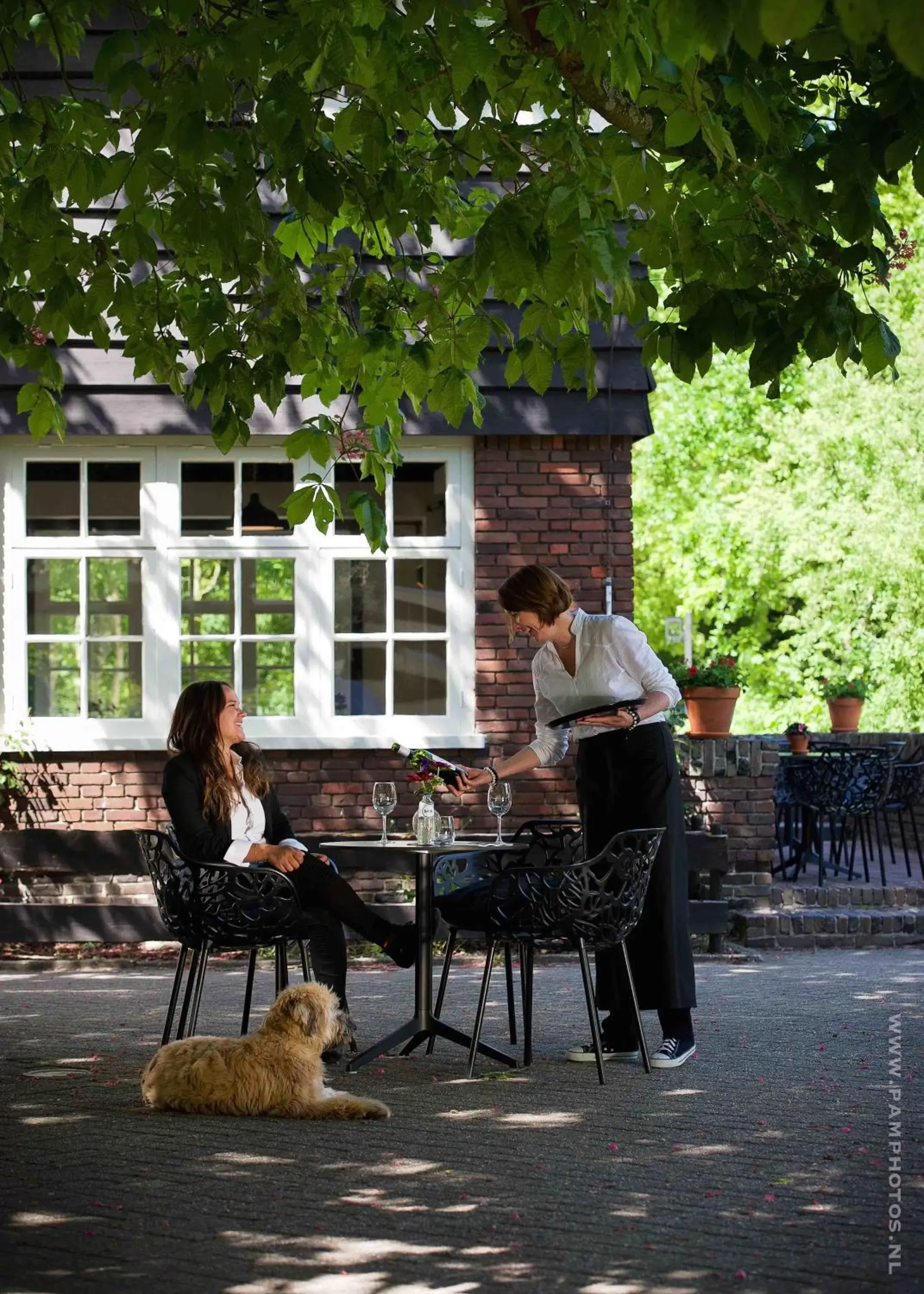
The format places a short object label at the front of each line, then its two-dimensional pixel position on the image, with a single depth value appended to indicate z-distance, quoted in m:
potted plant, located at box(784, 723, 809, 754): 13.25
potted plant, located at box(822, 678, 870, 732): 16.00
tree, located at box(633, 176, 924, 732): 24.41
